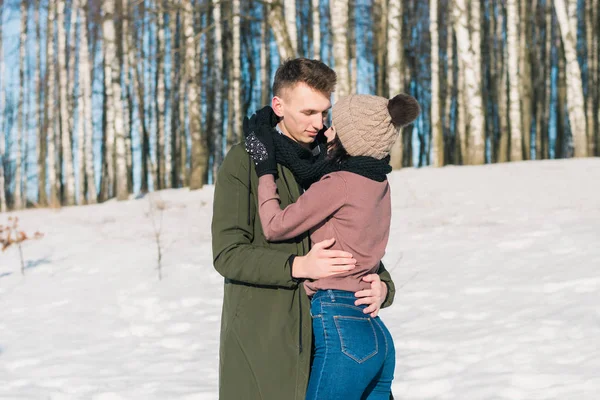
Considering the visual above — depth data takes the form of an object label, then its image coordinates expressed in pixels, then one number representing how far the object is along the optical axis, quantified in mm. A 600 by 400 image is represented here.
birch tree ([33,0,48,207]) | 27391
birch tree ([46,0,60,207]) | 23109
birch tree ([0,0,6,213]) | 28061
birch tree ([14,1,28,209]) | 26812
